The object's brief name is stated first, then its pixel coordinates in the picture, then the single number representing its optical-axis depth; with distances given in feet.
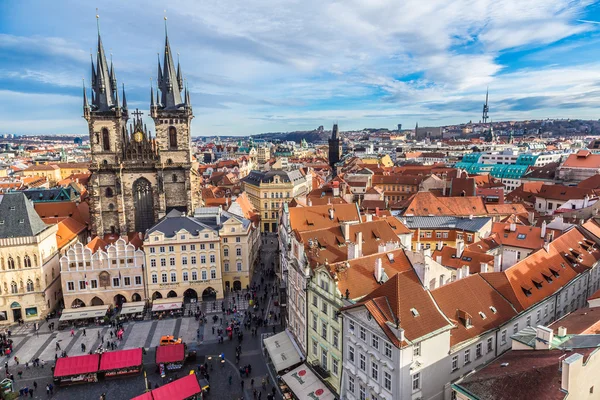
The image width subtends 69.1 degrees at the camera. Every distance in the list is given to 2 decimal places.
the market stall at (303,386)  116.67
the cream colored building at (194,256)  191.72
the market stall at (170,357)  138.31
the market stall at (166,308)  182.39
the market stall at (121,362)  135.13
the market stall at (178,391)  112.47
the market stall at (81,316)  175.22
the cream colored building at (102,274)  186.39
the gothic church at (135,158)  239.91
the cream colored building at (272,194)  350.23
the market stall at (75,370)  132.05
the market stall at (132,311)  179.63
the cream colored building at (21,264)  181.27
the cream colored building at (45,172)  601.62
